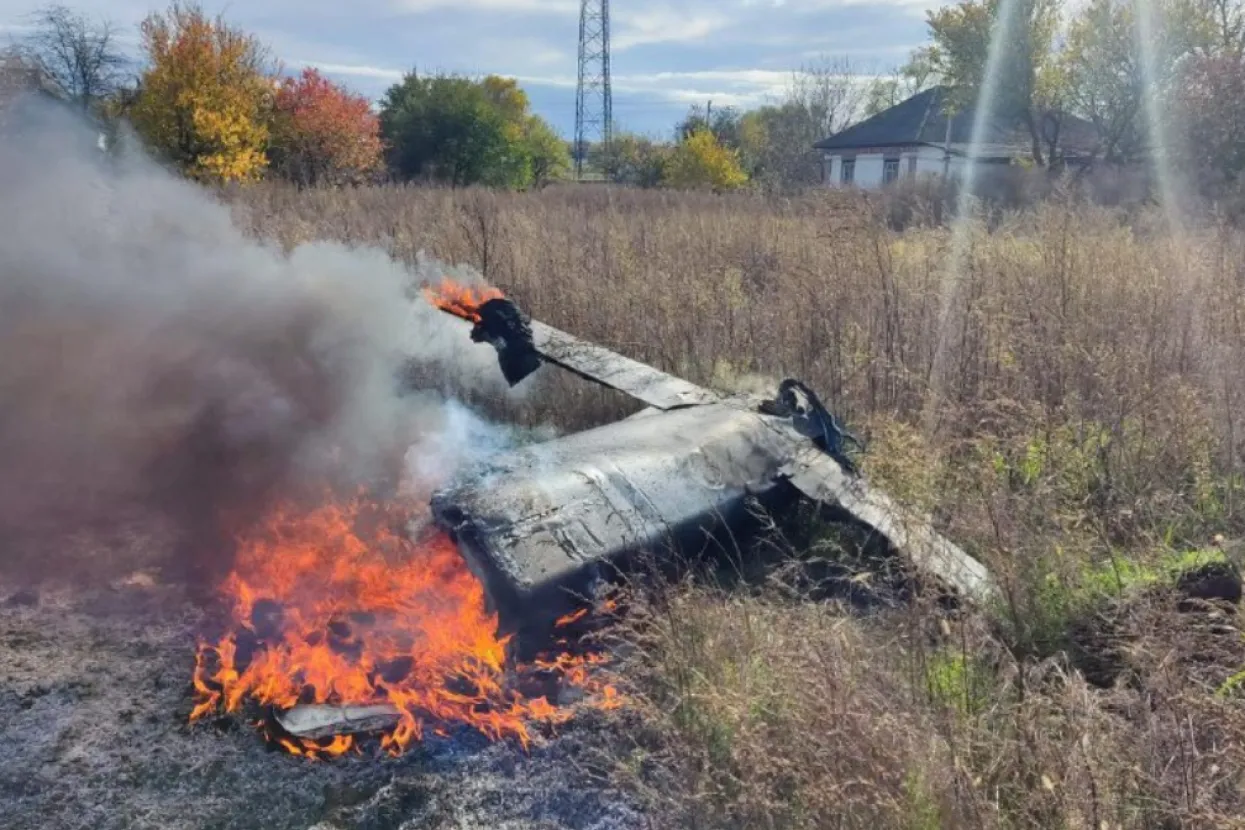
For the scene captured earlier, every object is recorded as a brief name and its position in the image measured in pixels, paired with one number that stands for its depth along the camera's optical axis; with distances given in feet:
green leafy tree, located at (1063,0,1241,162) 83.15
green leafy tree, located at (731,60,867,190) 137.39
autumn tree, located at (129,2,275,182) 64.34
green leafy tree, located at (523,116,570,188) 111.26
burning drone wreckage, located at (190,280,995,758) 10.89
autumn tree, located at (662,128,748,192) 104.17
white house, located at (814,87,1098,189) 100.27
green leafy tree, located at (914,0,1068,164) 90.22
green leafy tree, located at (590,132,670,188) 117.91
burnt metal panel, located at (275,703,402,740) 10.78
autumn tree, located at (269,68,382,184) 83.35
